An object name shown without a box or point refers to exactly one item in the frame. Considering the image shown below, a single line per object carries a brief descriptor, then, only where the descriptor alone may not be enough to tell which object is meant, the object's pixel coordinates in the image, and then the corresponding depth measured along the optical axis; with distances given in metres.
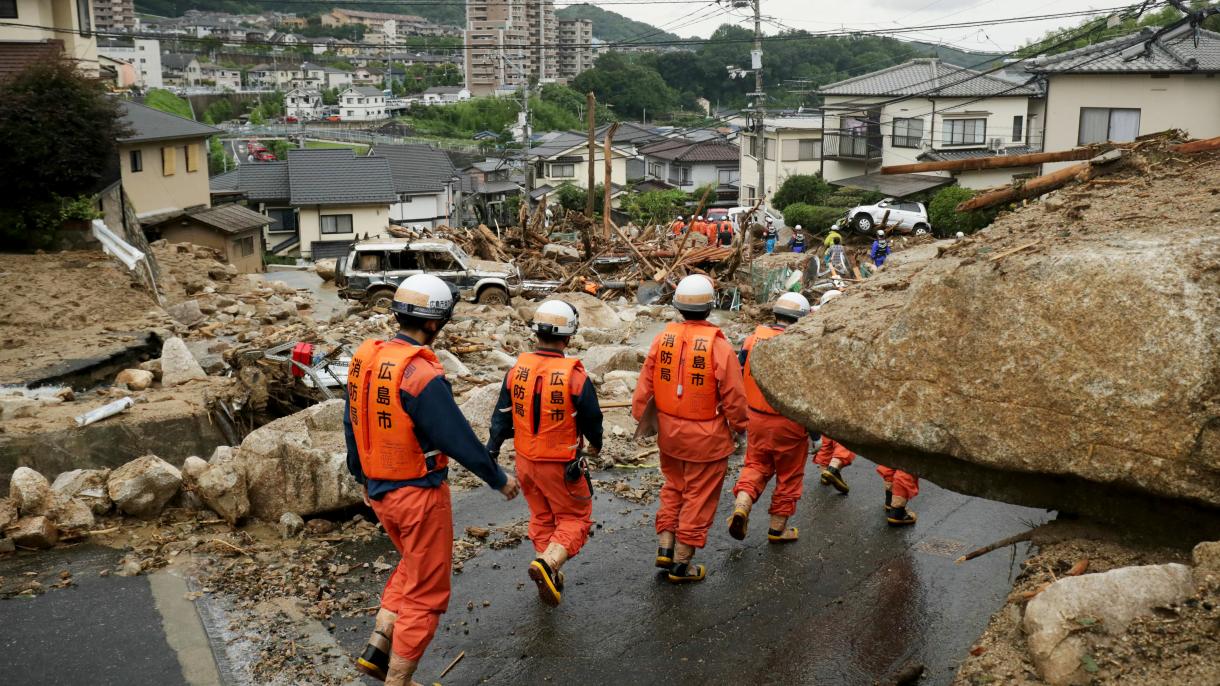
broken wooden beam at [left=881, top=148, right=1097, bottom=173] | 7.12
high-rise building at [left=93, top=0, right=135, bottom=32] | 145.88
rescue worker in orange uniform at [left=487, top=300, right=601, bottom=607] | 6.11
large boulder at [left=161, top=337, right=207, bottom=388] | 12.09
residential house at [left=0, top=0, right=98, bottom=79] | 24.55
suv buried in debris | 22.16
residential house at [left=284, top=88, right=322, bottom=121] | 101.31
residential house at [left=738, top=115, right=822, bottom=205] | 47.66
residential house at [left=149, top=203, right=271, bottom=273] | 32.22
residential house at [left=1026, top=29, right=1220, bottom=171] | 27.64
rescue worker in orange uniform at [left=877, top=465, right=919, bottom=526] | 7.69
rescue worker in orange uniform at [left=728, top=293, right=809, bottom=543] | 7.32
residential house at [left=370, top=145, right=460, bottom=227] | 49.34
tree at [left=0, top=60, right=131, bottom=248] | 18.20
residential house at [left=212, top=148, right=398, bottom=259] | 43.47
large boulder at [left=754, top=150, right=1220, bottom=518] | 4.12
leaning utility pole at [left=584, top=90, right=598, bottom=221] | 30.97
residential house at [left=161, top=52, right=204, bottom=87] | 120.85
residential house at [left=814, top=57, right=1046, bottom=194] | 39.62
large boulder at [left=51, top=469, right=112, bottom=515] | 7.18
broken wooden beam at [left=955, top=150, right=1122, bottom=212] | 6.96
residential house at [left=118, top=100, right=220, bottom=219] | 31.00
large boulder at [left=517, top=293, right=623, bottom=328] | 20.20
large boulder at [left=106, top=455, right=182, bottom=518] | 7.16
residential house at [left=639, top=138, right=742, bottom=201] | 56.66
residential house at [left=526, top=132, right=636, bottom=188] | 58.66
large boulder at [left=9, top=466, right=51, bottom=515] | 7.01
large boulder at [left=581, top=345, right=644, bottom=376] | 13.52
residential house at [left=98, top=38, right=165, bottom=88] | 116.00
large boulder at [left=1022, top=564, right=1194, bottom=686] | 3.82
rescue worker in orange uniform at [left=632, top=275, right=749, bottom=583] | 6.68
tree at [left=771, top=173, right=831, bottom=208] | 42.69
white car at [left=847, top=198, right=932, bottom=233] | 31.39
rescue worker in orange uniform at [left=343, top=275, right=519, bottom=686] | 5.05
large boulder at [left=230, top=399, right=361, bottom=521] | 7.32
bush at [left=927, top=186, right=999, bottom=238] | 30.17
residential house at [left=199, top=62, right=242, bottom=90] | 124.19
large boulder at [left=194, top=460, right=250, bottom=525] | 7.20
